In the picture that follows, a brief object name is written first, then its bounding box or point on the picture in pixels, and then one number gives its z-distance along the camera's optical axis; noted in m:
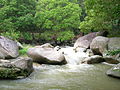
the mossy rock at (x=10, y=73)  7.67
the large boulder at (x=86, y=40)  15.70
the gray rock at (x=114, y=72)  7.99
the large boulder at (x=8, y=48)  10.61
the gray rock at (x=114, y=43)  11.93
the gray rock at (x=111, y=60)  10.81
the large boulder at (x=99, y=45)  12.45
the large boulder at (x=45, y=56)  10.61
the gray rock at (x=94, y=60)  11.21
